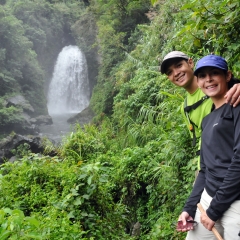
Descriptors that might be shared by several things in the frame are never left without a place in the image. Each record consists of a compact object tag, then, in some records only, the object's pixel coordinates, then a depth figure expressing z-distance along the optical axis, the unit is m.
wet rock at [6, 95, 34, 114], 19.85
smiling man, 1.86
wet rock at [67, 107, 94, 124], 19.28
